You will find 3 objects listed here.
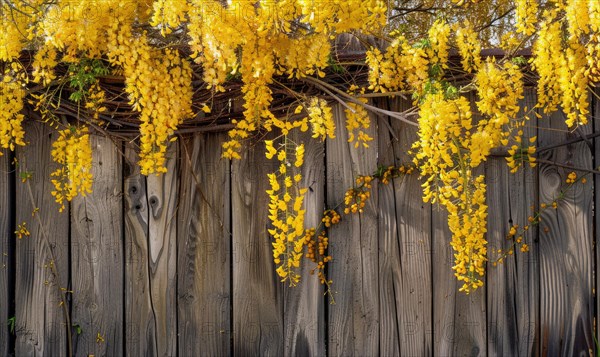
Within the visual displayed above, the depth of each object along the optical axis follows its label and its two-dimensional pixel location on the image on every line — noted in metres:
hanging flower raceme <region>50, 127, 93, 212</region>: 3.33
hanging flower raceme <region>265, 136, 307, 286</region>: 3.27
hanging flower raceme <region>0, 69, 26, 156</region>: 3.27
